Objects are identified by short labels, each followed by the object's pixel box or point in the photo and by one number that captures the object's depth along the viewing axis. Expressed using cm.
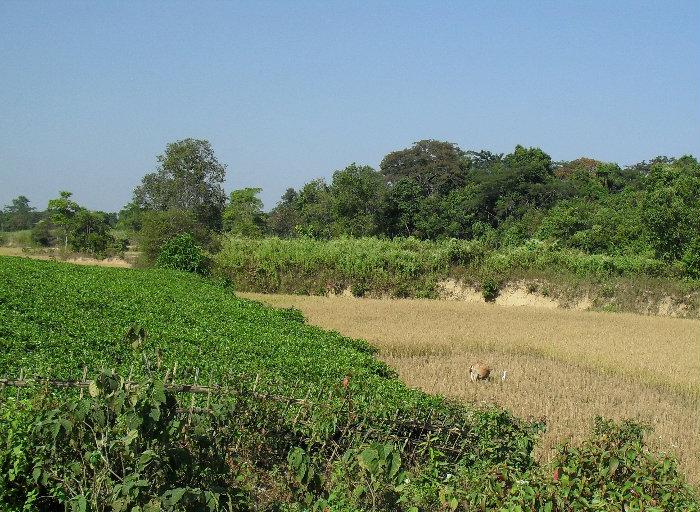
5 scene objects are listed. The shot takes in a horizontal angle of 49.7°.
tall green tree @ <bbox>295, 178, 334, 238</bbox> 4121
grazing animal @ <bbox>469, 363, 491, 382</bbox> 1187
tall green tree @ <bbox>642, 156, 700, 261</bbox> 2578
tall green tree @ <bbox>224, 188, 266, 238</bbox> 4512
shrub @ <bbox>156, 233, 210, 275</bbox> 2567
